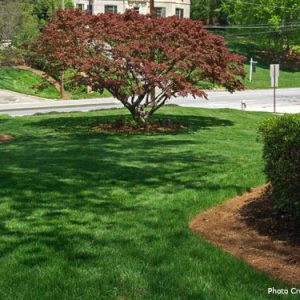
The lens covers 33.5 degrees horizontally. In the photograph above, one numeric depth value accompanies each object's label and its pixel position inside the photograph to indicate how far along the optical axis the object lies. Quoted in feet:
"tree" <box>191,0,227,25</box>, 261.24
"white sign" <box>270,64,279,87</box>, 85.20
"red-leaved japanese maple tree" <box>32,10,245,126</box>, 56.65
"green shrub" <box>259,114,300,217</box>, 18.80
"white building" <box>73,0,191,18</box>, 194.08
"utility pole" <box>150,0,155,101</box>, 59.59
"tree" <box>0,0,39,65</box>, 128.06
